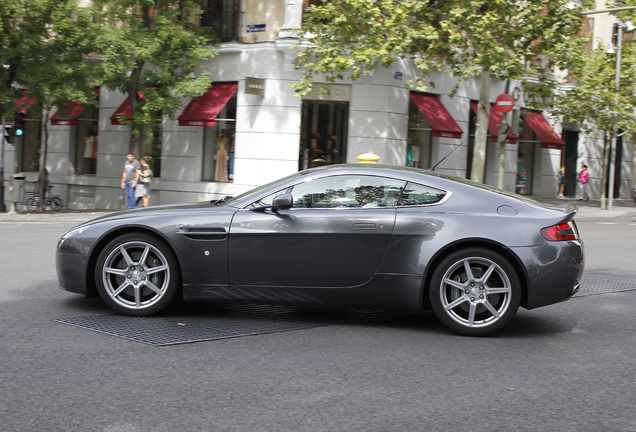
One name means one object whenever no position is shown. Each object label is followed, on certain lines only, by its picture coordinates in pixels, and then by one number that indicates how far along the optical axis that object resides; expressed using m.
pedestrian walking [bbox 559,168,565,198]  34.09
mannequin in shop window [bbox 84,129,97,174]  27.27
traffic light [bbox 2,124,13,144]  22.39
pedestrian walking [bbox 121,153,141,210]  21.09
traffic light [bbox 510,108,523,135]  22.06
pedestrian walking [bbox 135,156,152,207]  20.95
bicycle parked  25.06
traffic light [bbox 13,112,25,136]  22.28
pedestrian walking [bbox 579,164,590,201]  33.31
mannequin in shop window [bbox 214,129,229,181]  24.53
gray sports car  5.83
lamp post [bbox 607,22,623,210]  28.25
